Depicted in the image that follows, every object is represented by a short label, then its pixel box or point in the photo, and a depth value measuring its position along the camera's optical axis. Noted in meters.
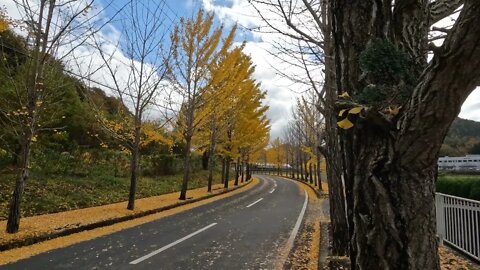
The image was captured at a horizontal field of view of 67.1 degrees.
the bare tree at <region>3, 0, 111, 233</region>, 8.37
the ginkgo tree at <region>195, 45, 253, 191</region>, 17.02
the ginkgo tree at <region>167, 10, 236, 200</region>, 16.20
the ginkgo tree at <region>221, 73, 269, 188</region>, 22.82
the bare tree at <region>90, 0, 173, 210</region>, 13.06
